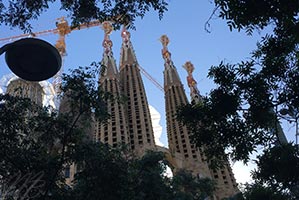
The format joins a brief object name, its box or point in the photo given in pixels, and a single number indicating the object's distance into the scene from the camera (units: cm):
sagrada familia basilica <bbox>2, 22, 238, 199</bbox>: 3018
